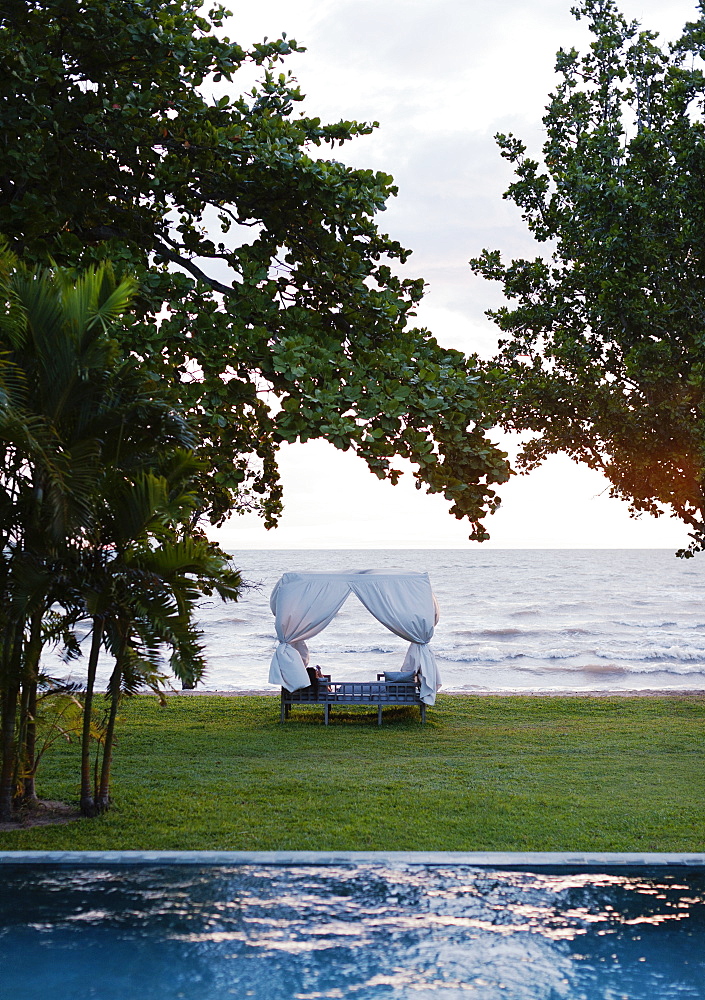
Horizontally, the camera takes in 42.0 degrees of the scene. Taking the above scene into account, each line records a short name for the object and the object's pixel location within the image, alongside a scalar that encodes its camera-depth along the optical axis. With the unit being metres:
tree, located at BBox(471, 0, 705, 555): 11.73
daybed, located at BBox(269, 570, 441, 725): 13.44
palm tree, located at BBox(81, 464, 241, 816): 6.91
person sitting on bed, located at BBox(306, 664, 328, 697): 13.93
